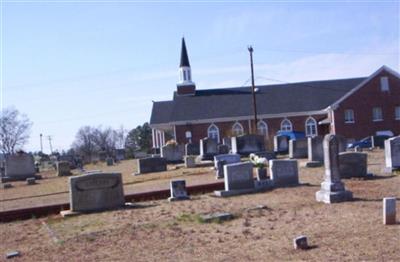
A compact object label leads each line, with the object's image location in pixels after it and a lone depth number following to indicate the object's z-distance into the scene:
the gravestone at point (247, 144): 34.94
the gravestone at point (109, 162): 47.82
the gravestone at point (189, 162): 31.38
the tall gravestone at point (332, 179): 12.72
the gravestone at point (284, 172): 17.14
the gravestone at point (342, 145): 26.33
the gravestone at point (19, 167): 36.59
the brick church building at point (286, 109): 54.03
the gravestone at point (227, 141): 44.72
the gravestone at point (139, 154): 58.12
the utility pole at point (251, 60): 46.19
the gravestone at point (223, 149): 35.62
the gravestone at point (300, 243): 8.12
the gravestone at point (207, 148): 36.18
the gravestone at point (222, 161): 21.30
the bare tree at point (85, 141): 88.19
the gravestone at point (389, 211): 9.21
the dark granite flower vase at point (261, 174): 17.47
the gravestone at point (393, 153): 18.67
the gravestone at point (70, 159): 48.88
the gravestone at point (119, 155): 57.44
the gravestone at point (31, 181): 32.00
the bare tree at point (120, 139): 99.81
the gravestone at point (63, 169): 38.63
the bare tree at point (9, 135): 85.69
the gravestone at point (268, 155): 30.41
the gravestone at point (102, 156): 59.76
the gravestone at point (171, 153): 38.84
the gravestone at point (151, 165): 30.31
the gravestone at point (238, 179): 16.31
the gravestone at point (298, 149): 30.22
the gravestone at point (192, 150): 43.22
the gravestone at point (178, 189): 16.07
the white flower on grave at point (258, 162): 18.28
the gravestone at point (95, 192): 14.95
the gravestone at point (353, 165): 17.61
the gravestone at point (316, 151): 24.96
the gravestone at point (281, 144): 38.53
